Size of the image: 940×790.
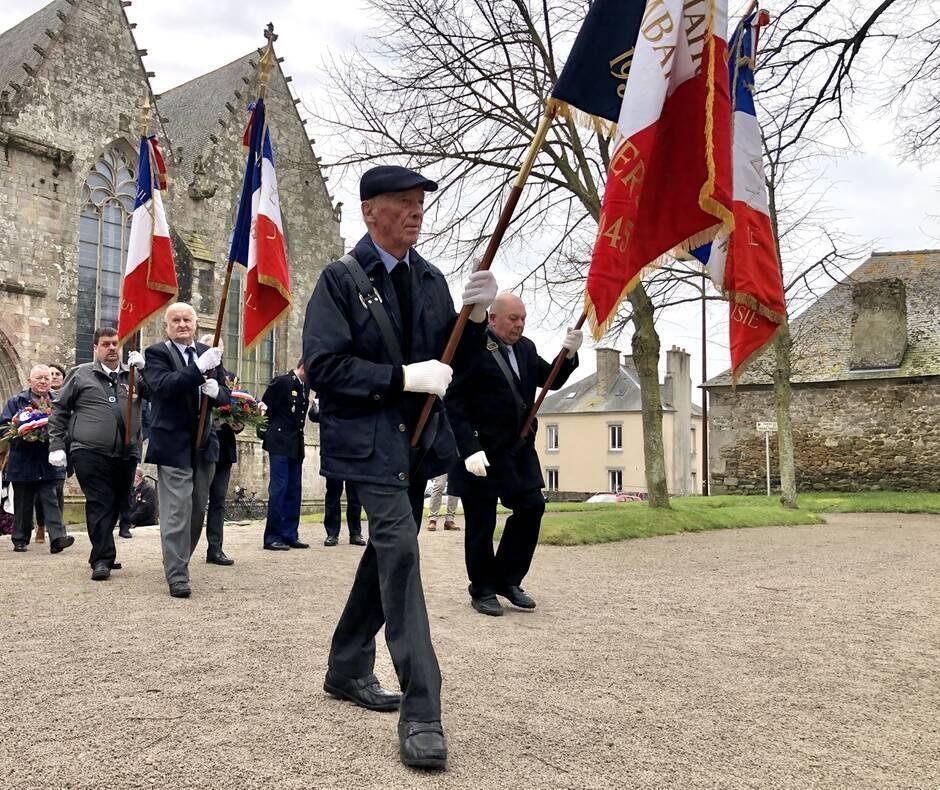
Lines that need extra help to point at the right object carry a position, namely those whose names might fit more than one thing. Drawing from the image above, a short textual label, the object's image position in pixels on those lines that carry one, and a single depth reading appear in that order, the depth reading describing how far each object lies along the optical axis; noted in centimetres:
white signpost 2362
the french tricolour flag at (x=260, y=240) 779
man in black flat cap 344
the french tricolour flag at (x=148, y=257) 832
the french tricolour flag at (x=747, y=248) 529
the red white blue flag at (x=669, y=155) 458
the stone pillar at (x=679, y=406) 5144
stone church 2202
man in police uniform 981
